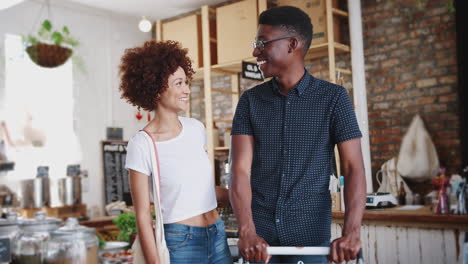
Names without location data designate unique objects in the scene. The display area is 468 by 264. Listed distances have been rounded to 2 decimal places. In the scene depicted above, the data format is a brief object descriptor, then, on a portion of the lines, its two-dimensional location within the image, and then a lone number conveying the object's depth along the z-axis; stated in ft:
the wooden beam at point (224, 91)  20.86
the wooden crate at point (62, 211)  20.43
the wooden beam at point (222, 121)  21.25
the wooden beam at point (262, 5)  18.81
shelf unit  17.35
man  5.34
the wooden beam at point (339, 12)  17.51
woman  6.03
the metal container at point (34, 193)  20.63
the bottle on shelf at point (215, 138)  21.17
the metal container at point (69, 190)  21.53
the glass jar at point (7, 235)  7.52
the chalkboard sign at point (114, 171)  23.47
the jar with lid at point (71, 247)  7.52
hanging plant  18.49
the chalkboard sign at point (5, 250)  7.50
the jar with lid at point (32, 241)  8.03
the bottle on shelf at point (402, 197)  15.98
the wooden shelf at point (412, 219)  9.50
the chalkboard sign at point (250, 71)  15.69
